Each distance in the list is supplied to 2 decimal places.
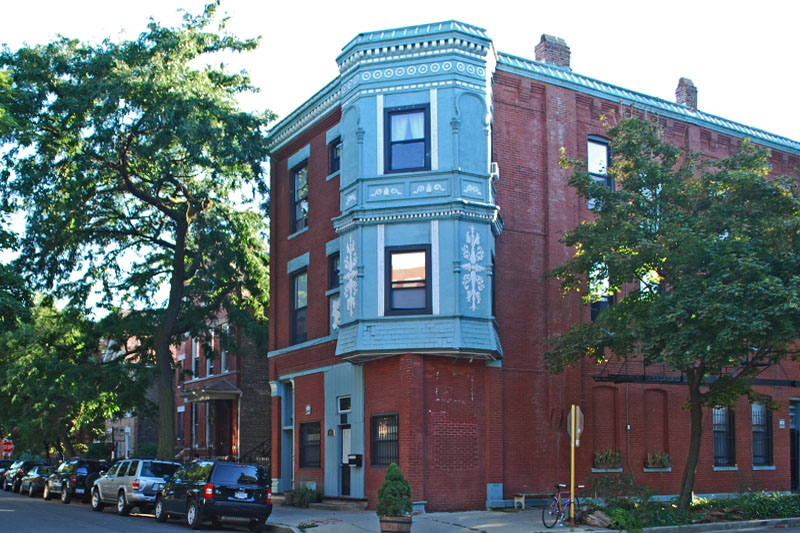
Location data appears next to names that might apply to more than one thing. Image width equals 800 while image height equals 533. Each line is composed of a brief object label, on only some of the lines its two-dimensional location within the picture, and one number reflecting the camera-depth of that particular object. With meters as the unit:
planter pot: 17.23
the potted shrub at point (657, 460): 25.88
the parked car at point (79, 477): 33.34
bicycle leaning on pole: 19.22
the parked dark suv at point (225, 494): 20.62
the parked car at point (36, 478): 38.97
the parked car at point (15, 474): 44.62
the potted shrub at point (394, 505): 17.27
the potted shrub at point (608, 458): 24.97
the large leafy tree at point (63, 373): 32.72
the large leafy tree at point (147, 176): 29.05
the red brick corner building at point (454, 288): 22.73
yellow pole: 18.58
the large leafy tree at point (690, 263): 18.42
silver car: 25.72
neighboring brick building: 39.81
